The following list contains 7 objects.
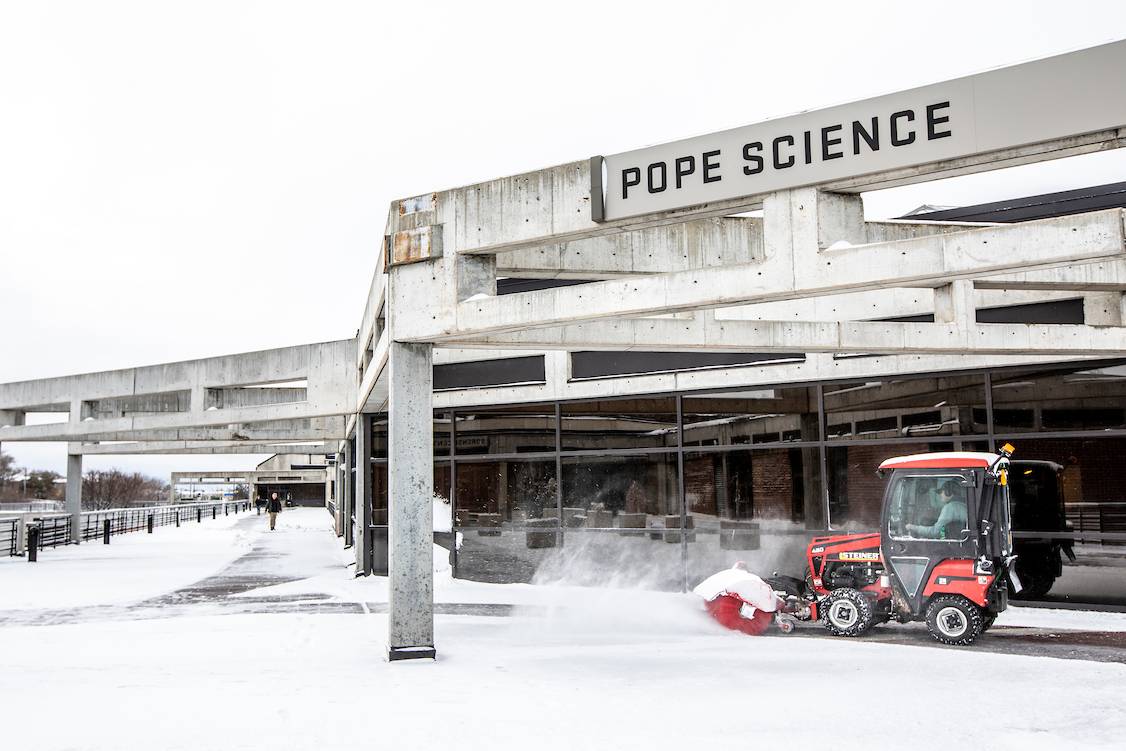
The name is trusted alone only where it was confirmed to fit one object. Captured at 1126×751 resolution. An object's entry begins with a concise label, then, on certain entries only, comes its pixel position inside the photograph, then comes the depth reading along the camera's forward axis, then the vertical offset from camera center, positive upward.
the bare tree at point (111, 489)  77.56 -1.86
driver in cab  10.22 -0.75
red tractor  10.09 -1.17
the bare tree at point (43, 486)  96.31 -1.62
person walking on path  41.44 -1.93
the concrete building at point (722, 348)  7.74 +1.39
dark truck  12.91 -1.04
